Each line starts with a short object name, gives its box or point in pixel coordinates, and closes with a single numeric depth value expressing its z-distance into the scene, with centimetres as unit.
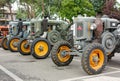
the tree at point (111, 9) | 1357
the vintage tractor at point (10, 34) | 900
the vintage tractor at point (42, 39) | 638
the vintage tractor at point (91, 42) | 450
